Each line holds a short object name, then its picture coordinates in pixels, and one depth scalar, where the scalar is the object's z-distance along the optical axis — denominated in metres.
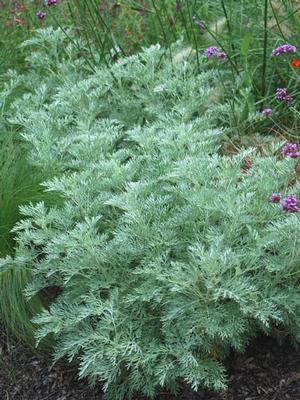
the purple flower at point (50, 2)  4.66
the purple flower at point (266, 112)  4.10
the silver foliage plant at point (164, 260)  2.88
